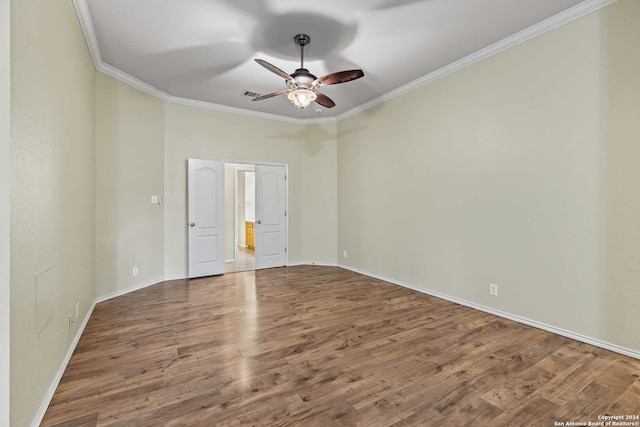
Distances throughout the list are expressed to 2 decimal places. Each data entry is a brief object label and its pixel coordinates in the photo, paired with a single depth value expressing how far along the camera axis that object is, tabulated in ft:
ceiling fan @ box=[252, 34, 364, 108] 10.38
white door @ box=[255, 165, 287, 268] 20.04
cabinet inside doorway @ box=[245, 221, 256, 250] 28.81
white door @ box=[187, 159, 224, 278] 17.28
